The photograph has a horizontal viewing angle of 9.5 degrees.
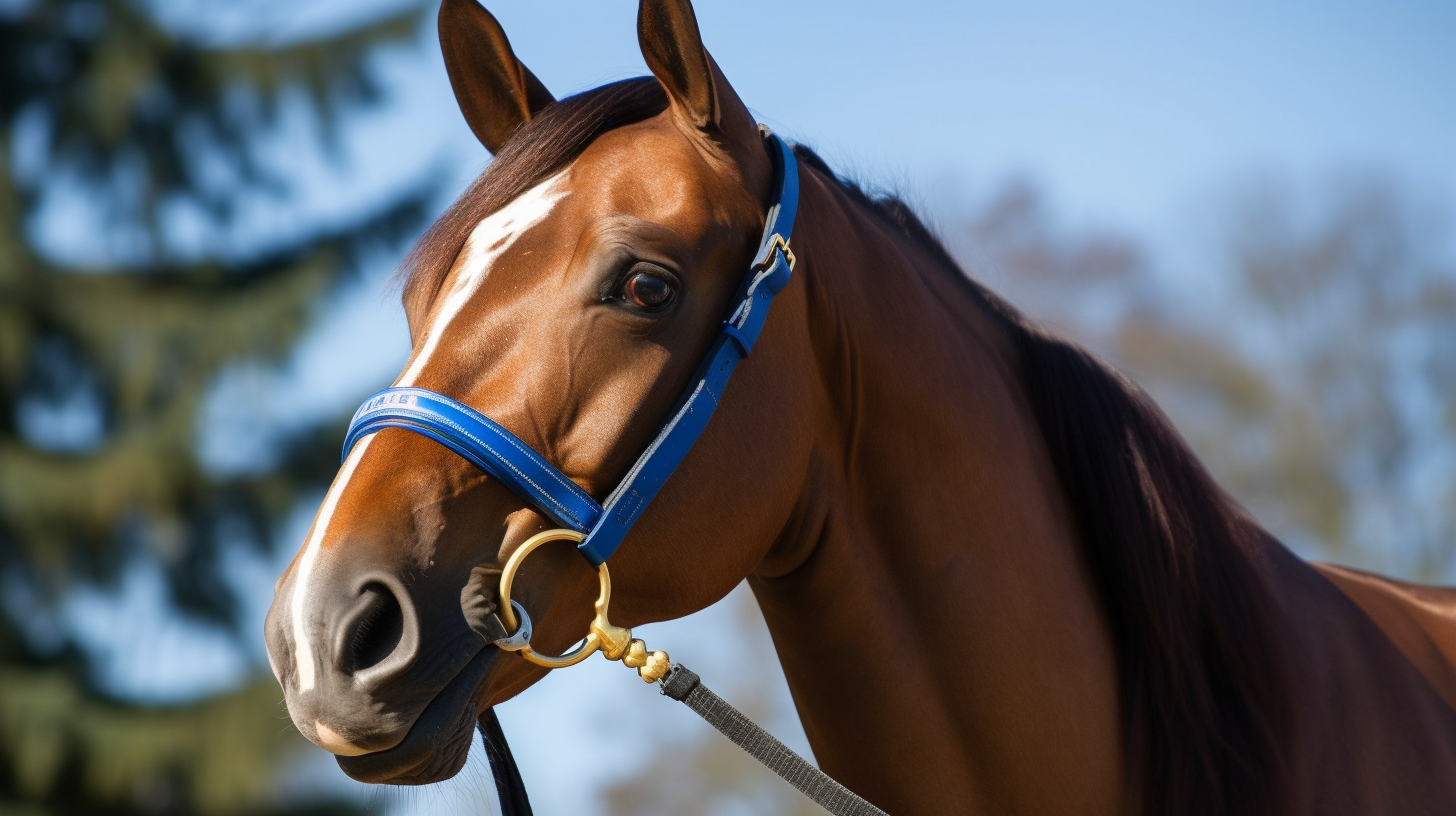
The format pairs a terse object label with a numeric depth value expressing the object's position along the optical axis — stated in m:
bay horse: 6.21
